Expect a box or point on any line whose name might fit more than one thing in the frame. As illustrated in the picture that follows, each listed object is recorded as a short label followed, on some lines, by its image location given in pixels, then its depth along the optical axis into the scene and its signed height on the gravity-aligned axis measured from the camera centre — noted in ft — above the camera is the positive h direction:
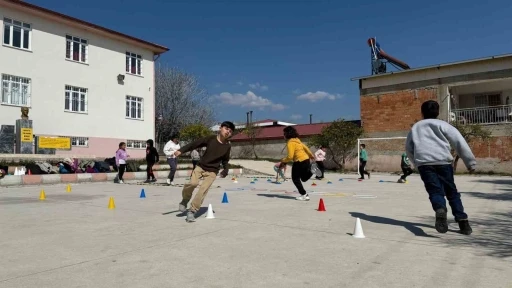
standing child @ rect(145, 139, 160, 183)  48.14 +0.35
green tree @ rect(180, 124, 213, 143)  115.65 +7.62
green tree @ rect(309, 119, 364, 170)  92.27 +3.82
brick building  77.97 +12.63
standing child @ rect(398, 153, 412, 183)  50.75 -1.81
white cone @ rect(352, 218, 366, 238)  16.01 -3.18
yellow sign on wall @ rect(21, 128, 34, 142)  68.80 +4.39
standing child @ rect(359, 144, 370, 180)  56.06 -0.75
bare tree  148.56 +20.63
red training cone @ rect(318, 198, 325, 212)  23.68 -3.16
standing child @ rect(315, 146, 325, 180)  59.42 -0.24
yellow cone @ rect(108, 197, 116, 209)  25.30 -3.04
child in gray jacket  16.83 -0.36
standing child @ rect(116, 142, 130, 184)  47.53 +0.26
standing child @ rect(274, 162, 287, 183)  50.14 -2.25
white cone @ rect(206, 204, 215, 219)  21.26 -3.14
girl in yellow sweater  29.01 -0.32
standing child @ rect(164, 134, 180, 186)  45.39 +0.66
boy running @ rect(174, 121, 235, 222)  21.43 +0.00
